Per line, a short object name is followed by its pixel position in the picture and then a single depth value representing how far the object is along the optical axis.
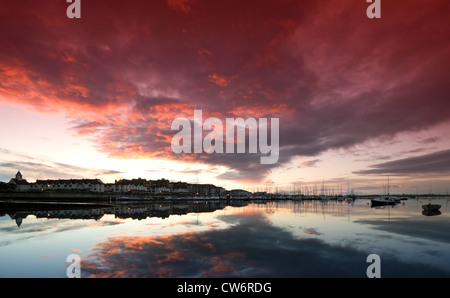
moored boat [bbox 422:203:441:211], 75.56
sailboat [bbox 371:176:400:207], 118.15
